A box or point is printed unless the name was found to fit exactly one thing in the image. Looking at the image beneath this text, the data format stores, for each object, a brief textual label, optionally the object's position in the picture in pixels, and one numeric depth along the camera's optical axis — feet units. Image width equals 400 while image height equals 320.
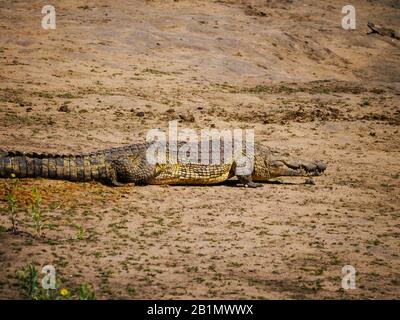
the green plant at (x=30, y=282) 34.42
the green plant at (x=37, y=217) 44.50
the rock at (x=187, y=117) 83.10
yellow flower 32.24
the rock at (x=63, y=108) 80.28
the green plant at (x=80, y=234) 45.39
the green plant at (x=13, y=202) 45.32
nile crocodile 56.24
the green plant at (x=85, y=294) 32.48
